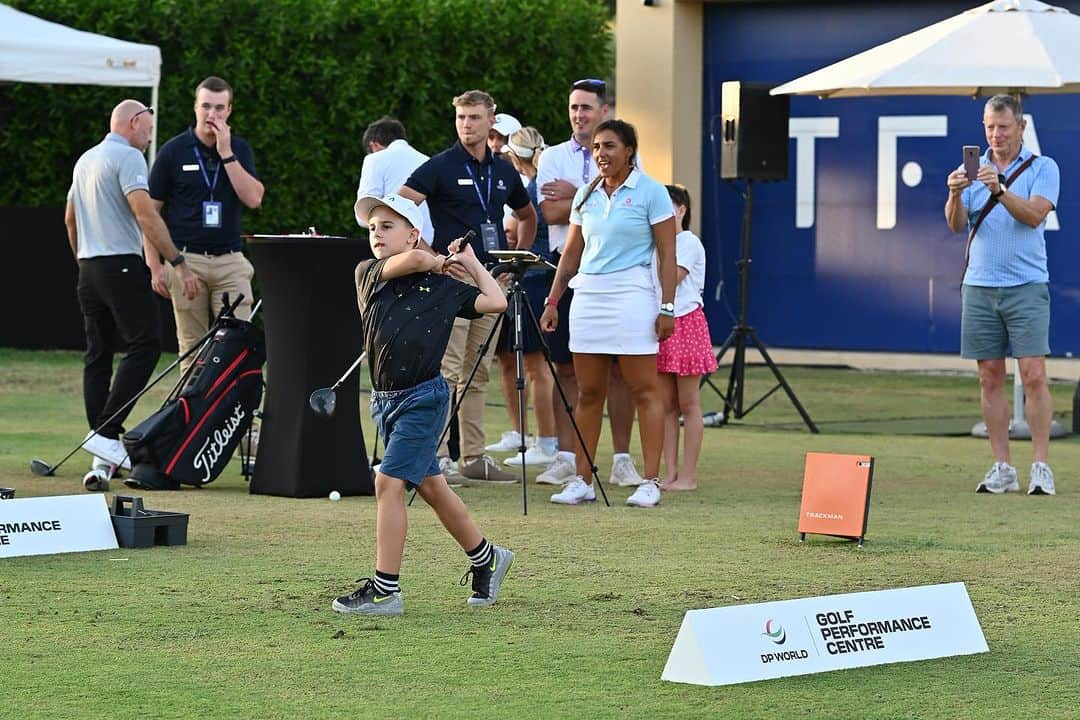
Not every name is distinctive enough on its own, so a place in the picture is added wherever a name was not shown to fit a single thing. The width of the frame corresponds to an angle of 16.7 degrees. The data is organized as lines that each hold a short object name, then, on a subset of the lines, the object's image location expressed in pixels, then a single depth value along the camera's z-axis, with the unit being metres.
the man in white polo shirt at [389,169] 20.31
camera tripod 17.19
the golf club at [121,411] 18.92
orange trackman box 15.41
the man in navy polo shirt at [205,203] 19.82
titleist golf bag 18.58
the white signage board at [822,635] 10.34
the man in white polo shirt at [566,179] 20.46
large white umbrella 22.74
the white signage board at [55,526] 14.32
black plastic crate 14.89
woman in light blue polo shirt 17.61
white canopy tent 30.22
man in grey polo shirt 19.28
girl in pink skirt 19.20
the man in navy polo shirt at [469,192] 18.92
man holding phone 19.14
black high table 18.36
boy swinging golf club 12.42
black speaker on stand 26.36
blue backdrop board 34.68
